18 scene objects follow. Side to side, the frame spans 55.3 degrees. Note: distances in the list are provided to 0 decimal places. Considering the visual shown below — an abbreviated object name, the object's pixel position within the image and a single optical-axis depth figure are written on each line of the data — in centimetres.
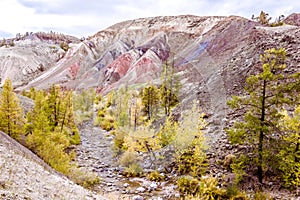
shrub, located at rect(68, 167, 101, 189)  1658
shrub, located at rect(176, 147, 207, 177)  1731
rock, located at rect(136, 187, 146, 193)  1669
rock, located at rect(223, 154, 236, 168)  1750
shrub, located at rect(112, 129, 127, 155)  2461
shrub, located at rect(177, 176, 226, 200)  1499
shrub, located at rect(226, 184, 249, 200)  1430
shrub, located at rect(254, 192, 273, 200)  1382
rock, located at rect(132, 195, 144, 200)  1534
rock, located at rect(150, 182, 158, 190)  1710
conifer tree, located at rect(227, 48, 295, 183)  1431
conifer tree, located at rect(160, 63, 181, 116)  2542
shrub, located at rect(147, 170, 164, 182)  1854
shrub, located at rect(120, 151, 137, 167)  2150
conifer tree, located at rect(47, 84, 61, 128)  2637
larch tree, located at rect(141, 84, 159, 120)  2267
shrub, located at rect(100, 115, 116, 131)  3466
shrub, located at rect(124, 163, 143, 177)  1983
